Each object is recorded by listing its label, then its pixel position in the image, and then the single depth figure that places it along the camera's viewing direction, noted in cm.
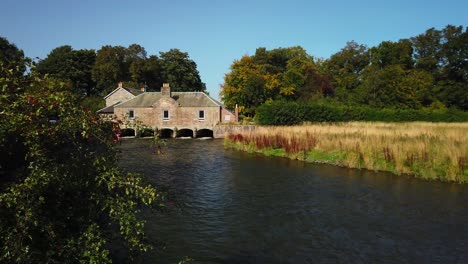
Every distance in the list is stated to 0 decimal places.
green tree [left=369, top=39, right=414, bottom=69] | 6391
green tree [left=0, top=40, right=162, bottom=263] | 427
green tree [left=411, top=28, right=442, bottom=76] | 6308
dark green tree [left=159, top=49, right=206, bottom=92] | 8019
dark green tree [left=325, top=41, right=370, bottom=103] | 6788
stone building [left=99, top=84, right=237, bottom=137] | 4750
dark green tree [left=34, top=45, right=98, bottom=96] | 7494
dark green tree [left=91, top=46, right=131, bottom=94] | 7415
